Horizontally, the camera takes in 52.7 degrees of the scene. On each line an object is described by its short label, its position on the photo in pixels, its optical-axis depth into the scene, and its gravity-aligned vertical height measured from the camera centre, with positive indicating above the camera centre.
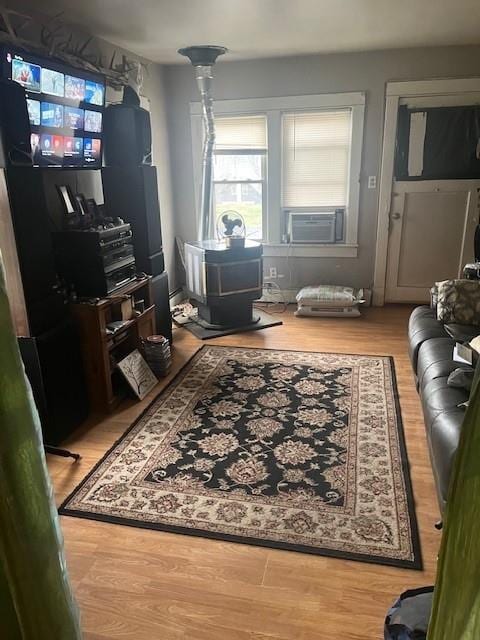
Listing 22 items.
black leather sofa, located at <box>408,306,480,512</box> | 1.77 -0.92
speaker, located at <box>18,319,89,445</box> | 2.26 -1.02
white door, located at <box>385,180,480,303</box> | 4.42 -0.56
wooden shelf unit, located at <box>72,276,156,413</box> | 2.80 -1.01
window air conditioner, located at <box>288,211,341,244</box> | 4.71 -0.51
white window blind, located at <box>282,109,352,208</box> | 4.48 +0.14
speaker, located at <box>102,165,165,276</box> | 3.43 -0.18
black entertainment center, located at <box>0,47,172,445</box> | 2.31 -0.18
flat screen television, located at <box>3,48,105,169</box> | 2.41 +0.38
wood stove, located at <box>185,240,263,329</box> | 4.12 -0.88
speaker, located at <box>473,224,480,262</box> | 4.25 -0.62
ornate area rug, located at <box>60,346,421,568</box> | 1.95 -1.36
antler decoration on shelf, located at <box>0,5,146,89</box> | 2.53 +0.80
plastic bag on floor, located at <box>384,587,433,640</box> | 1.16 -1.09
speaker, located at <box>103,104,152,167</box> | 3.33 +0.28
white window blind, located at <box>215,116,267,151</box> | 4.64 +0.39
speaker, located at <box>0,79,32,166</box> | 2.22 +0.24
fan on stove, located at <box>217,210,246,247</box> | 4.18 -0.49
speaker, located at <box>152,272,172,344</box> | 3.72 -0.98
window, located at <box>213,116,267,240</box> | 4.68 +0.05
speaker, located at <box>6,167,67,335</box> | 2.30 -0.32
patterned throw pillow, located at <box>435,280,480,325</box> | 2.88 -0.76
